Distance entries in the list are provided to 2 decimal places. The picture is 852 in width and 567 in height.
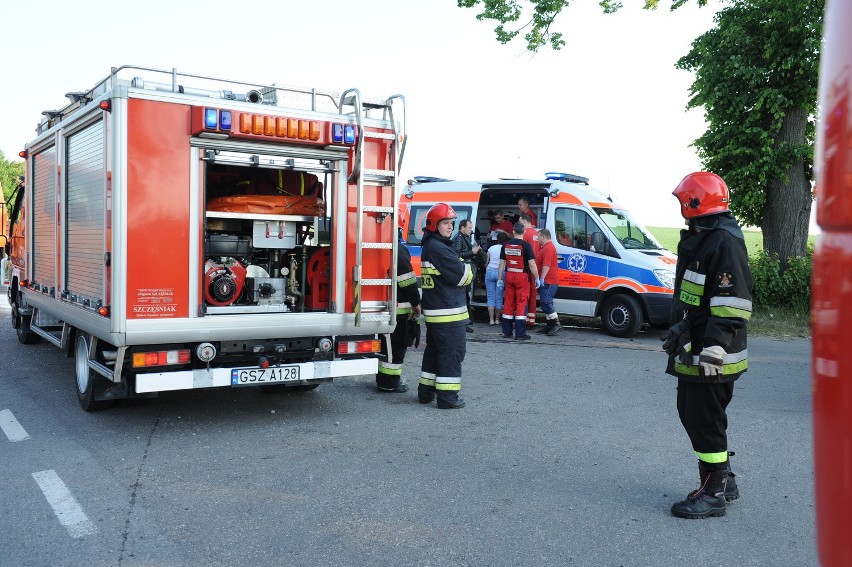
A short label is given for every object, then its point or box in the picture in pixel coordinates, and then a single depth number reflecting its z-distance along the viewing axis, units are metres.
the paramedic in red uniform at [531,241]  12.30
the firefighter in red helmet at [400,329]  7.49
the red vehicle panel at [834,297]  1.40
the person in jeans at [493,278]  13.13
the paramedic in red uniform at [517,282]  11.85
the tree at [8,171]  49.34
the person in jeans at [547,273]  12.35
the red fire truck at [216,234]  5.84
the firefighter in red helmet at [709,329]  4.46
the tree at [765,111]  15.80
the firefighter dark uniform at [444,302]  7.21
